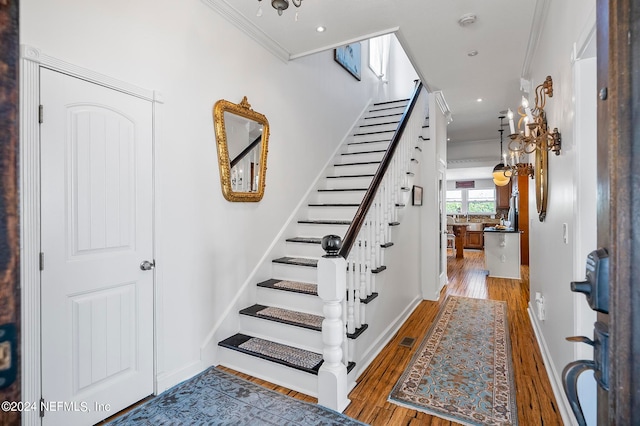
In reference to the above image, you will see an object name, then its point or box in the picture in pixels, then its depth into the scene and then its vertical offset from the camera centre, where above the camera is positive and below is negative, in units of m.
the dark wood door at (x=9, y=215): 0.43 +0.00
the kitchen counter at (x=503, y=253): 6.11 -0.82
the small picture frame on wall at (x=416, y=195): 4.24 +0.22
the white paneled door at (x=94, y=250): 1.75 -0.22
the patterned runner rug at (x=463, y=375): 2.06 -1.27
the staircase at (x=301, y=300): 2.41 -0.80
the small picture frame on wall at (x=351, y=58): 4.74 +2.39
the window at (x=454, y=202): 13.48 +0.39
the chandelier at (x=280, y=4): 1.94 +1.26
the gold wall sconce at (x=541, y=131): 2.16 +0.62
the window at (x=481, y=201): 12.82 +0.42
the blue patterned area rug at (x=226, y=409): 1.96 -1.26
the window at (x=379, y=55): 6.06 +3.07
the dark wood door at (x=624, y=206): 0.44 +0.01
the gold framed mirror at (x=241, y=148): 2.73 +0.59
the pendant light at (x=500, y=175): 6.61 +0.75
